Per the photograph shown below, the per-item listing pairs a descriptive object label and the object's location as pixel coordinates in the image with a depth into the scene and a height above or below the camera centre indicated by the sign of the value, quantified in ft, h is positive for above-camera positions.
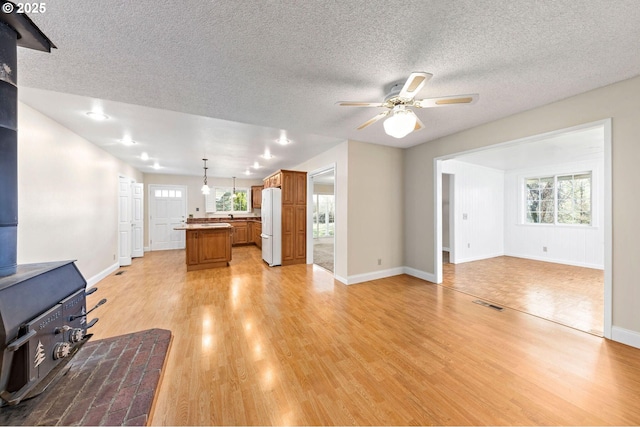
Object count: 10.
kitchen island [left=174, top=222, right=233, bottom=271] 16.25 -2.42
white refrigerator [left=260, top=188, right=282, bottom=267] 17.52 -1.00
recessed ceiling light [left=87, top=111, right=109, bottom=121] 9.53 +4.28
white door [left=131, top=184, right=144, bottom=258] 19.92 -0.60
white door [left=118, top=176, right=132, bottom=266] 17.20 -0.60
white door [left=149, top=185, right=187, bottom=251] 24.43 -0.15
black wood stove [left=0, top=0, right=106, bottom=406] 3.67 -1.53
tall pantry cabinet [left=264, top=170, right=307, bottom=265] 17.79 -0.14
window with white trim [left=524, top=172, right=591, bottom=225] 17.19 +1.12
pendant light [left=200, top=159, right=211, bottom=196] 20.84 +2.28
